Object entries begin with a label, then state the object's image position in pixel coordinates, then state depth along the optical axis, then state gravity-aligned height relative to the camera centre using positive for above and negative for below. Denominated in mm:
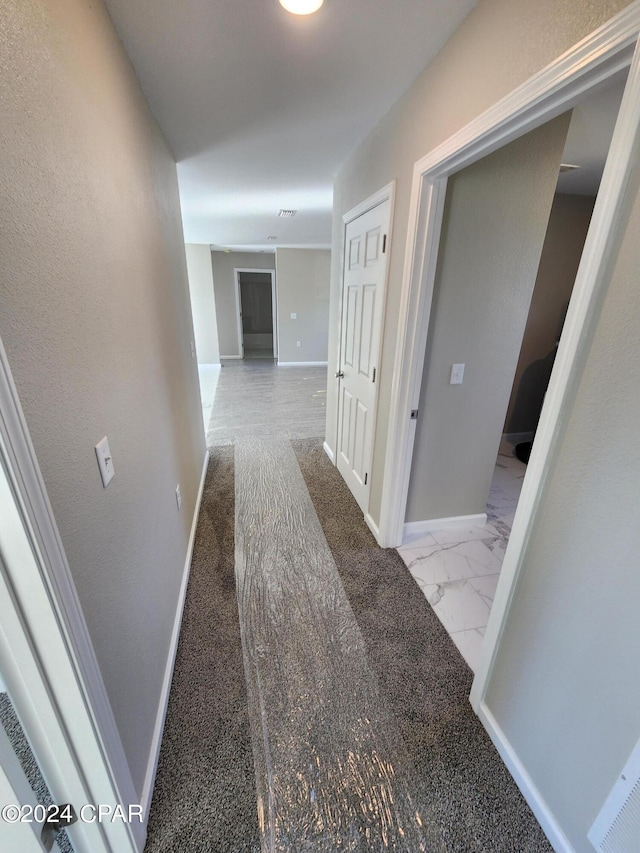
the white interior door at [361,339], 2053 -233
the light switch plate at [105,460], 915 -417
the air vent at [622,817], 781 -1124
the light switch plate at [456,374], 1970 -374
